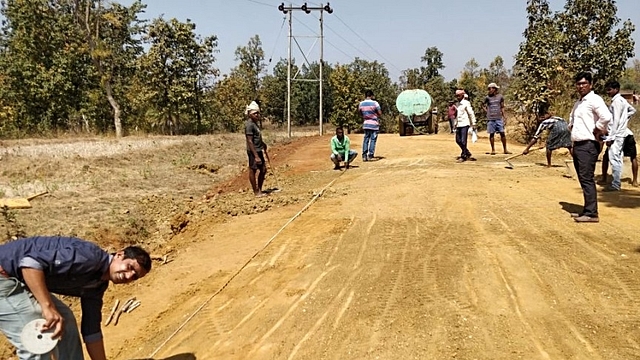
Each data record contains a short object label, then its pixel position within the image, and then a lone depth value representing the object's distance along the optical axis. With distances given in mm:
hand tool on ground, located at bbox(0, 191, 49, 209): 8137
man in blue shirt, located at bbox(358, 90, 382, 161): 11062
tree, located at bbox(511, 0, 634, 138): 15398
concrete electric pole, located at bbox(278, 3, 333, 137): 23500
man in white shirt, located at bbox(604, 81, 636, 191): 7023
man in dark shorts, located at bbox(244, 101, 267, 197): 7975
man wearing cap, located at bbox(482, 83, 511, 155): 10500
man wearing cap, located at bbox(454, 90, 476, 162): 9922
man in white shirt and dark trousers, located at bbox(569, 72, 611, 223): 5473
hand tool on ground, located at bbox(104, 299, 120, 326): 4715
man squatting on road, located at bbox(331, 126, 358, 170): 10195
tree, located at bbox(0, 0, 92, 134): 26234
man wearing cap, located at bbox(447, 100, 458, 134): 19944
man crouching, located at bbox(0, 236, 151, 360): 2660
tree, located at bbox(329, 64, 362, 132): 38750
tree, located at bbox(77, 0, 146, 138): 25391
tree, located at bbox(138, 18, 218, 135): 26797
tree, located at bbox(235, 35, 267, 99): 47438
